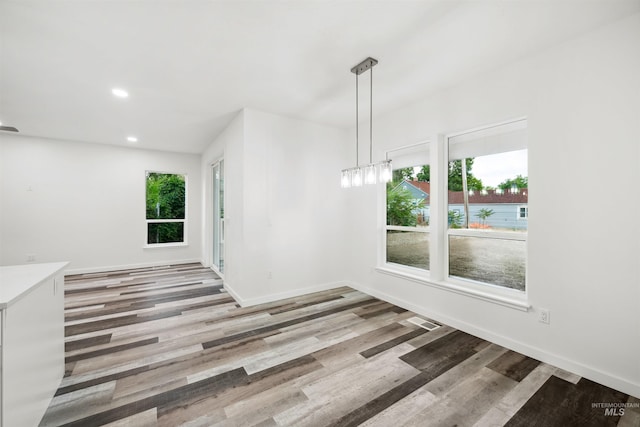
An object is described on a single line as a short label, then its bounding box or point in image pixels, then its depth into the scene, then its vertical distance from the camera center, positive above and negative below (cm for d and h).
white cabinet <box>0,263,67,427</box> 127 -75
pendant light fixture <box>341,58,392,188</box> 248 +44
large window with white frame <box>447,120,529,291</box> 262 +9
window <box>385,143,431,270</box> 350 +6
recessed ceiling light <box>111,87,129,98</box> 305 +149
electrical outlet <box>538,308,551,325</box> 230 -93
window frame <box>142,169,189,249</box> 596 -15
